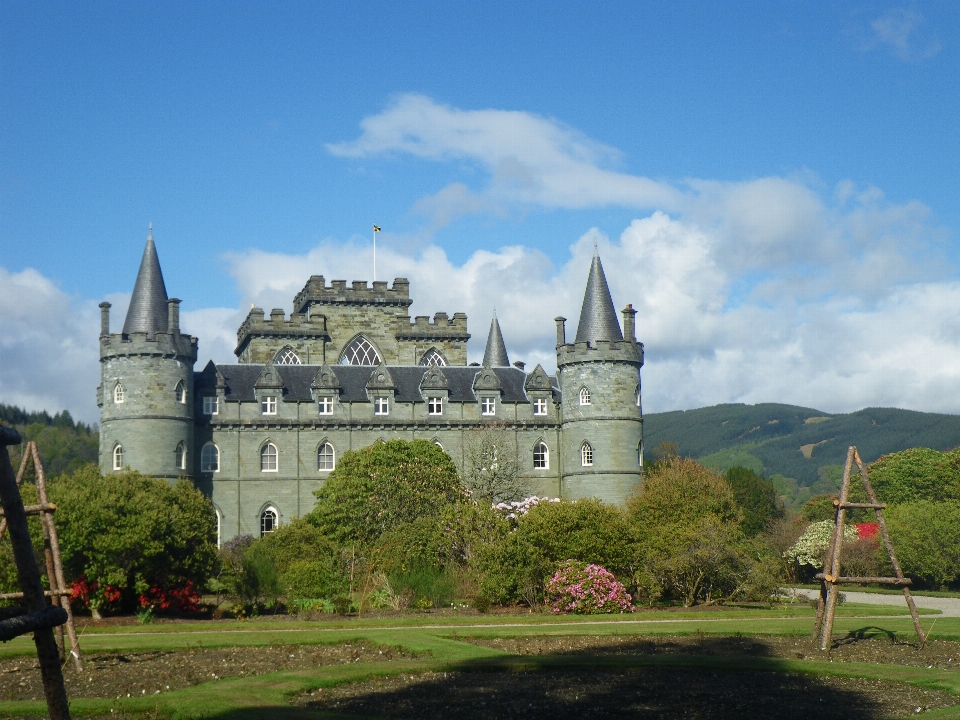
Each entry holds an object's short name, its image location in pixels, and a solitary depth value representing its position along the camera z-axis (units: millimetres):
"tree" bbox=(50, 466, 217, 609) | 27984
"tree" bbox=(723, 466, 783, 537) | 65938
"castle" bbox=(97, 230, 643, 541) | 52781
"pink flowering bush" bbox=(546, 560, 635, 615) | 28828
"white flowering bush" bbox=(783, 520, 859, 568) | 50062
